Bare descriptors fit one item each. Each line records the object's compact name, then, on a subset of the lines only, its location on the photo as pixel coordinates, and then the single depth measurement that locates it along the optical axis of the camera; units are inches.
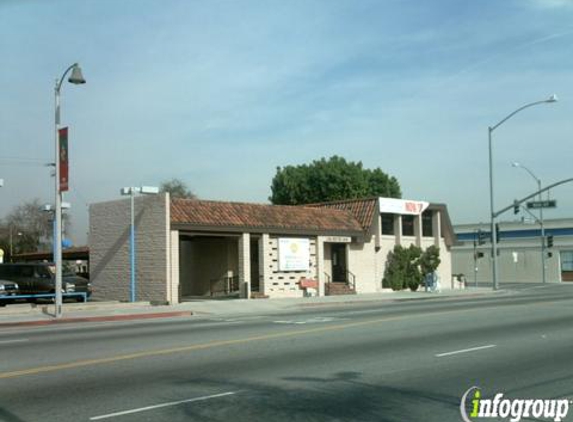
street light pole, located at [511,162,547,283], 2487.7
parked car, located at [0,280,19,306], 1127.6
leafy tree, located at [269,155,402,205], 2571.4
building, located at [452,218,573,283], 2706.7
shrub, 1643.7
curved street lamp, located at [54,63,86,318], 920.9
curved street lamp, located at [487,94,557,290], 1744.6
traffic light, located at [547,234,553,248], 2204.2
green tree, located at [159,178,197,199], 3228.3
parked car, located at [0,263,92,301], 1191.6
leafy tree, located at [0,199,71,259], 2962.6
